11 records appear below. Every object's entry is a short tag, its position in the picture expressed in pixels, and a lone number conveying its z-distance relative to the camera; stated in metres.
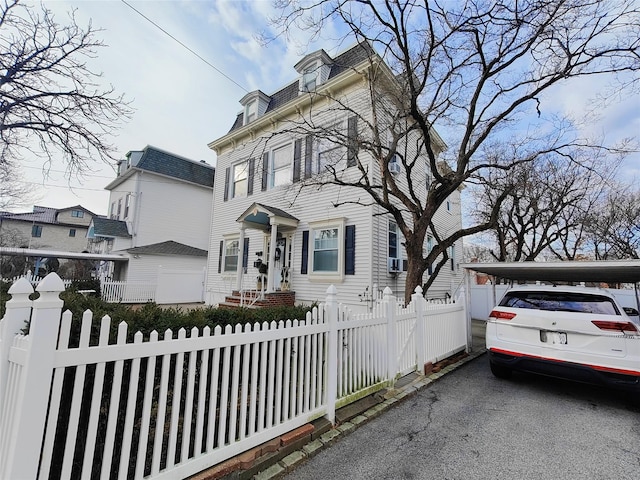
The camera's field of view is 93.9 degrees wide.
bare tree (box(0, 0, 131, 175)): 6.13
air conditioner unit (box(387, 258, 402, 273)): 9.19
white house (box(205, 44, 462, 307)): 8.97
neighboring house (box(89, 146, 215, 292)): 16.34
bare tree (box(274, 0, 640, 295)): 5.52
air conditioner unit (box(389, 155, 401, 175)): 9.85
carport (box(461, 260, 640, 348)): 4.80
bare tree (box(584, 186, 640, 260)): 14.57
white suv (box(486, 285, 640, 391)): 3.92
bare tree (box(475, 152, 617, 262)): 10.41
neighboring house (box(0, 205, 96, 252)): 31.20
